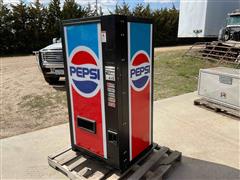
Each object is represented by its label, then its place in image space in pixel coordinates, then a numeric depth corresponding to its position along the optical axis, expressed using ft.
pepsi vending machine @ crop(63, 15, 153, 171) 6.87
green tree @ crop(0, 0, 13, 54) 55.62
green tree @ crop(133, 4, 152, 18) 77.19
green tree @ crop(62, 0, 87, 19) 63.98
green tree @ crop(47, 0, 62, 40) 61.16
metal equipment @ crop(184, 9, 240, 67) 33.83
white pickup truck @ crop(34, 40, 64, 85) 20.75
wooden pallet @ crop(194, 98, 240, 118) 13.46
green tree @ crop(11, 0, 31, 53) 57.16
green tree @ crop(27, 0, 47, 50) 59.00
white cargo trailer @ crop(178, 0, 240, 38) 46.60
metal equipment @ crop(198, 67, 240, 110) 13.20
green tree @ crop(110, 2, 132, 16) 78.33
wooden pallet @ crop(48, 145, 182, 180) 7.97
